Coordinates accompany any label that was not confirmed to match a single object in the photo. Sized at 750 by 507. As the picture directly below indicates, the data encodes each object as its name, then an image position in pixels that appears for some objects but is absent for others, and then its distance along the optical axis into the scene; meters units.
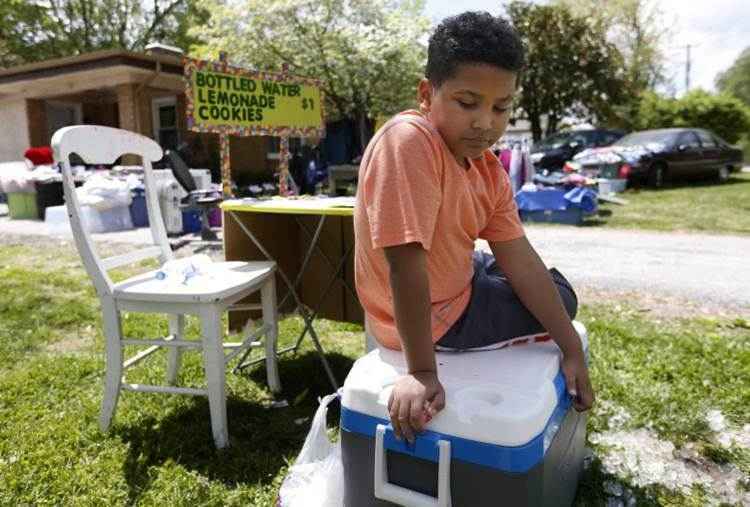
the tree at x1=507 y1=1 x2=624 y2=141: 21.66
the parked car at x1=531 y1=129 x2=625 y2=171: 14.43
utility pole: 35.96
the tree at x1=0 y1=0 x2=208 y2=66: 23.70
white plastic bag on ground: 1.69
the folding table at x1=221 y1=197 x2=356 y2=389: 2.43
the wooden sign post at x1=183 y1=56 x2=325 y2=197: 3.23
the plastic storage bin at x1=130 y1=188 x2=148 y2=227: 8.51
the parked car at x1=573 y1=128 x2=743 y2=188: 12.31
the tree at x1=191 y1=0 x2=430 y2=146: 14.92
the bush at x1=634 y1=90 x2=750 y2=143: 18.62
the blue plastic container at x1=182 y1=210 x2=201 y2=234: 8.18
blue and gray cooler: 1.27
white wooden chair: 2.19
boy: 1.34
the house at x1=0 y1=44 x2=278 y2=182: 12.76
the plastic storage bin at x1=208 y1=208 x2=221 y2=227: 8.06
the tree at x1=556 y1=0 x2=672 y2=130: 22.55
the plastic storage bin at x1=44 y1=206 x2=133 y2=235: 8.11
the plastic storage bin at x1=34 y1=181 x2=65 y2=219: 9.51
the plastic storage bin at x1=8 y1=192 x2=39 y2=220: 9.60
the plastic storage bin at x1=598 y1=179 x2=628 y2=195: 11.06
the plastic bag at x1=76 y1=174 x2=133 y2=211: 7.98
